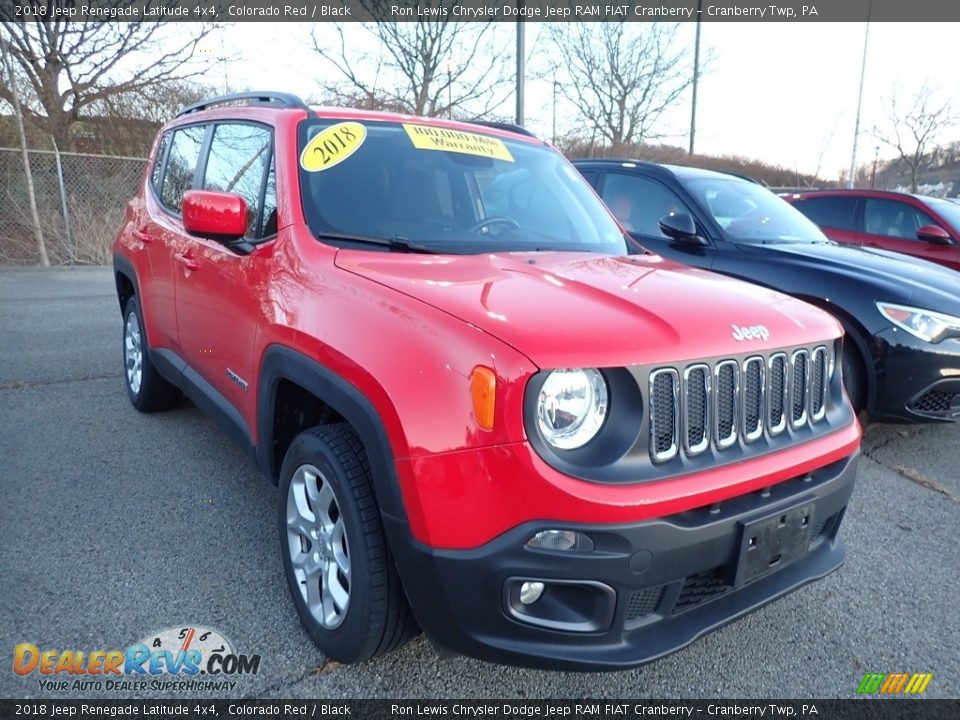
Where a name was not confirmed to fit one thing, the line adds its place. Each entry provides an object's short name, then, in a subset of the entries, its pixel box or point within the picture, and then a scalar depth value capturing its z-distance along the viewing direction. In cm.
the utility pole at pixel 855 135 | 2254
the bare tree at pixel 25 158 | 1035
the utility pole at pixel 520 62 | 927
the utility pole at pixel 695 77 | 2198
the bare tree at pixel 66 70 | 1341
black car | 386
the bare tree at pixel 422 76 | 1738
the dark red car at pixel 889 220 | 656
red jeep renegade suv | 165
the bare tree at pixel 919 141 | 2664
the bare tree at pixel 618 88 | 2572
